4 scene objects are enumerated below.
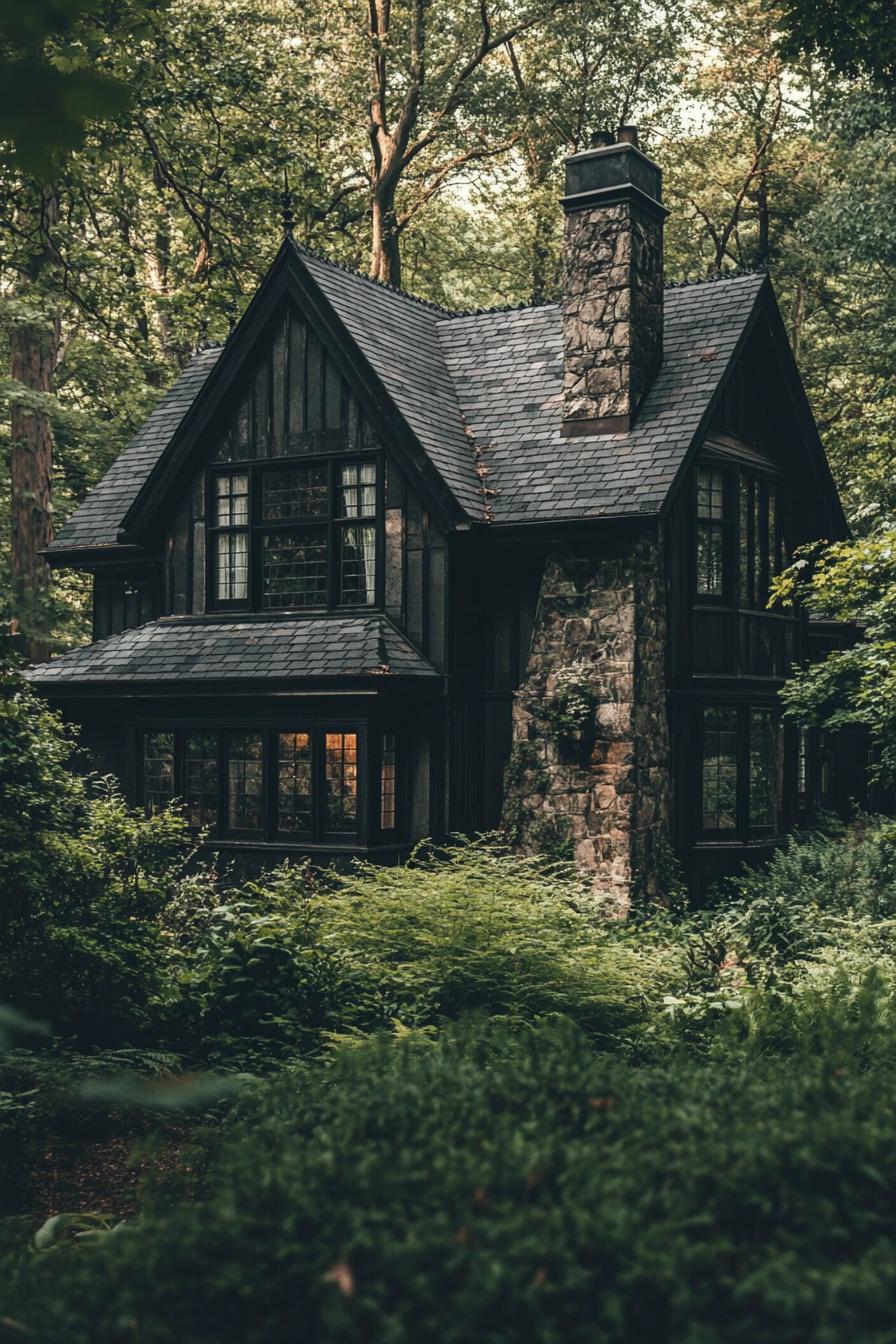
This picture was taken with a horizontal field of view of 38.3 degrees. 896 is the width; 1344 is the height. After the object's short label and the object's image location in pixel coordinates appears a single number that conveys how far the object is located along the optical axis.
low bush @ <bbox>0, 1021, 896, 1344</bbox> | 3.01
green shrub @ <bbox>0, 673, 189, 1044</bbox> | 8.30
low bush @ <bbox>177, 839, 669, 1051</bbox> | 8.32
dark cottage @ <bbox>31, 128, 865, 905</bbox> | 14.14
